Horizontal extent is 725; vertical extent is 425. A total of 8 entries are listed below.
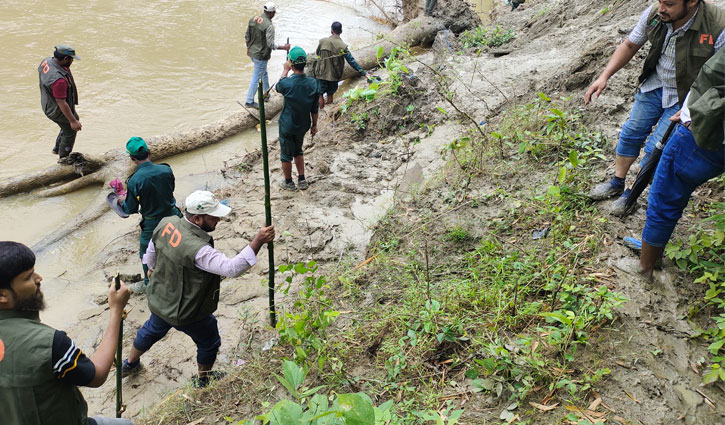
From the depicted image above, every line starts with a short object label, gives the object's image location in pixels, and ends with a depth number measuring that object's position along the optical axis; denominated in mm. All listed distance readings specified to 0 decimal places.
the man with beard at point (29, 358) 2074
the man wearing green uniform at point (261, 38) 8797
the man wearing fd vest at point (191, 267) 3326
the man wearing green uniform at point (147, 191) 4520
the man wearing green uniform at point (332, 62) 8508
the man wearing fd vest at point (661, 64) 3234
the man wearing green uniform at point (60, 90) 6043
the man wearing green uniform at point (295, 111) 6035
